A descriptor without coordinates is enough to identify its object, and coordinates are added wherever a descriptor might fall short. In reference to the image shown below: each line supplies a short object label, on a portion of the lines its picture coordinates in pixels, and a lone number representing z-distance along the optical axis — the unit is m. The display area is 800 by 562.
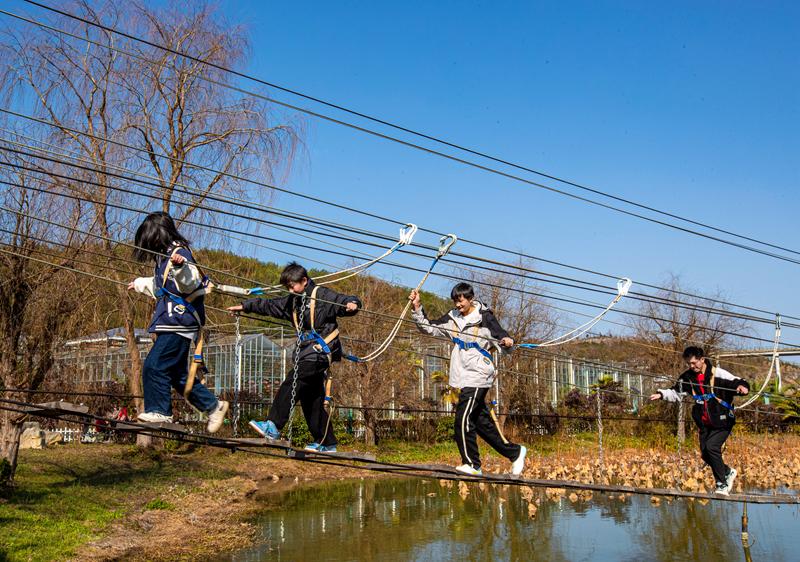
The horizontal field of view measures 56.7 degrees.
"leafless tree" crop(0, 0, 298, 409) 14.61
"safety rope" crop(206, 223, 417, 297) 5.65
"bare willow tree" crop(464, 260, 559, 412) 26.00
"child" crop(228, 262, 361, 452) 5.39
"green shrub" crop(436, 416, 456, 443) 24.71
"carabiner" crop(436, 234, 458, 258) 6.75
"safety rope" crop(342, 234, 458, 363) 6.33
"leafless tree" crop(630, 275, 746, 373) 25.97
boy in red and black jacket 7.69
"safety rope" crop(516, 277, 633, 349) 7.85
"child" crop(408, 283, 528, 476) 6.16
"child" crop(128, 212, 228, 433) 4.69
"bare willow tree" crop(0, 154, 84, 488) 12.20
